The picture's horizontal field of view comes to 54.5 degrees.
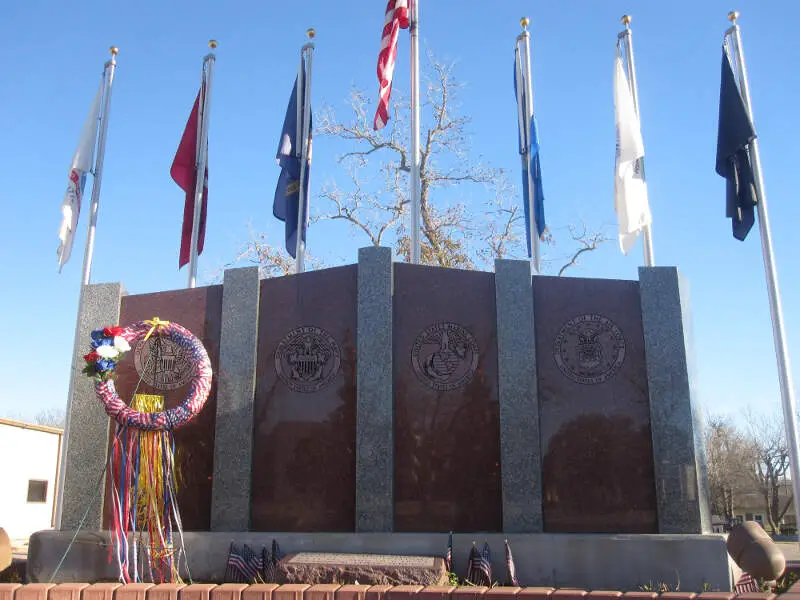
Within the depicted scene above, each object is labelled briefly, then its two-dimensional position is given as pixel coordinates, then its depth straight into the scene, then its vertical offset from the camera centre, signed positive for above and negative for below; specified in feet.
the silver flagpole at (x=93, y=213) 35.76 +14.95
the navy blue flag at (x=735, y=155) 37.04 +15.93
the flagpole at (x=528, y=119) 39.68 +19.36
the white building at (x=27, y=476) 85.05 +2.56
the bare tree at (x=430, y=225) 79.05 +27.17
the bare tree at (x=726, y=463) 155.22 +5.94
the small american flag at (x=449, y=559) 29.14 -2.39
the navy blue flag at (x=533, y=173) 40.24 +16.39
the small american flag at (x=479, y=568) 28.71 -2.67
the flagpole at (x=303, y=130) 40.88 +19.92
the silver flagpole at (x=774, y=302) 32.53 +8.26
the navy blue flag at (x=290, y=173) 43.34 +17.62
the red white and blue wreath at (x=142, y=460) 30.83 +1.50
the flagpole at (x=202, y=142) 42.34 +19.59
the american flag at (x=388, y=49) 40.50 +22.88
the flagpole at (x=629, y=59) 39.68 +21.81
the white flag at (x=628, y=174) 37.24 +15.22
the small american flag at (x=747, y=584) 25.77 -3.02
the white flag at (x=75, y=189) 42.68 +16.61
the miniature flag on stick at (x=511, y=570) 28.91 -2.76
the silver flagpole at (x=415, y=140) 37.83 +17.81
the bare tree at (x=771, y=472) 153.48 +4.05
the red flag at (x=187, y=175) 43.47 +17.74
